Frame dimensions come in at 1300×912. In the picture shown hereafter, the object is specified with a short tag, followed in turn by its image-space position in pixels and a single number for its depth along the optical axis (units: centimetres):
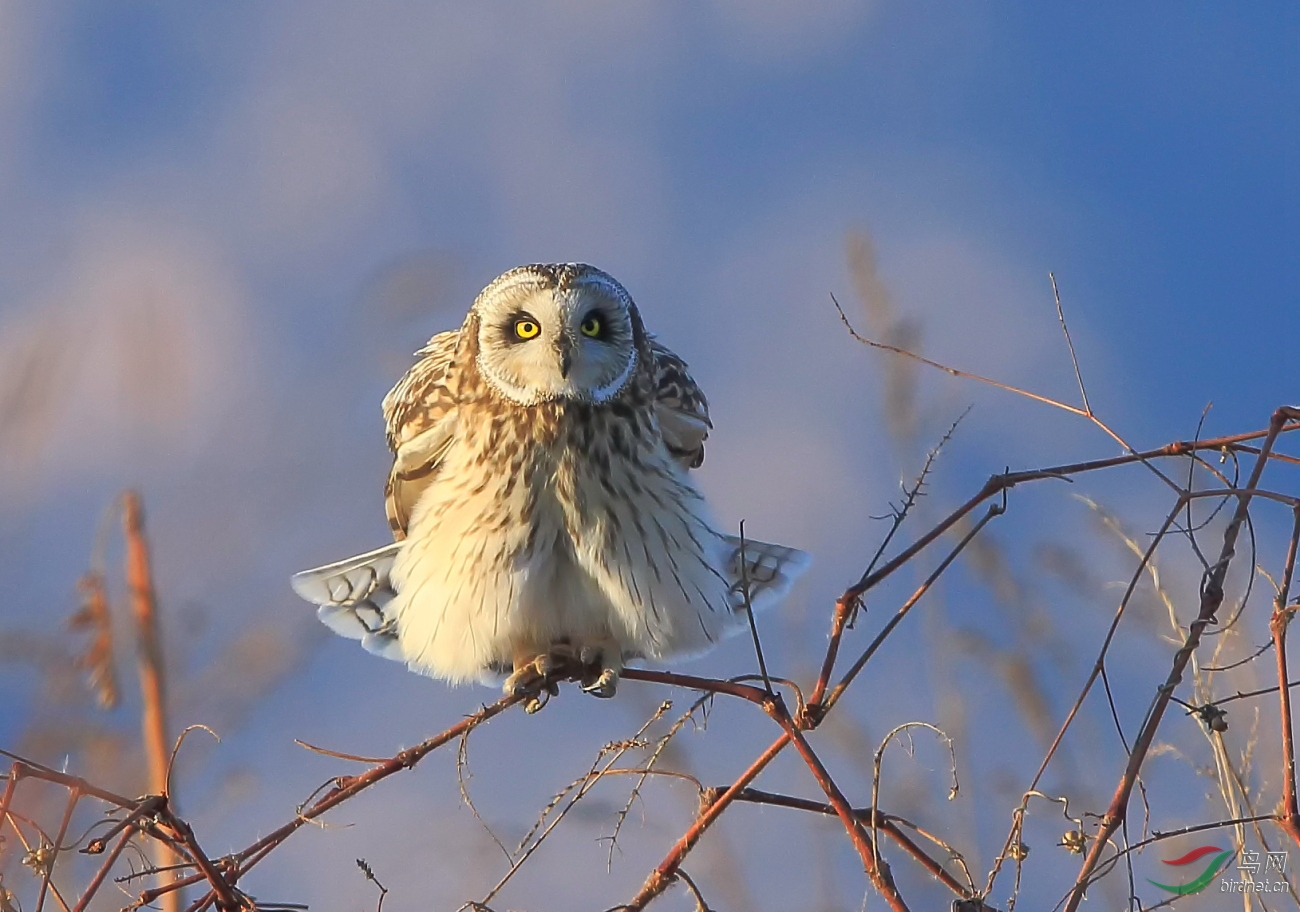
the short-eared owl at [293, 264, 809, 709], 1543
